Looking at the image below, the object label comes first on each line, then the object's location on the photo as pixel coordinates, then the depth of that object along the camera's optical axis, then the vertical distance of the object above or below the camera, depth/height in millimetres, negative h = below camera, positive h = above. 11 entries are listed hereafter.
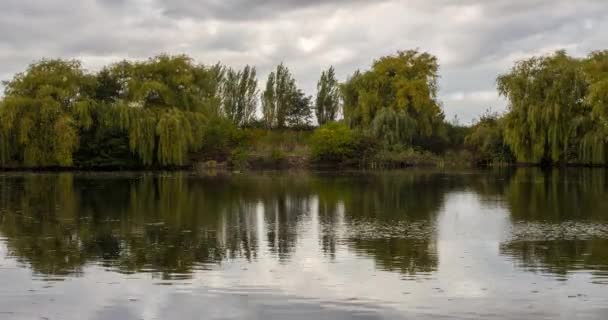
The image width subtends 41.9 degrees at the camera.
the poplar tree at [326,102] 89062 +6794
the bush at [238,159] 66250 +384
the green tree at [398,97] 68312 +5702
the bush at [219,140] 67625 +2128
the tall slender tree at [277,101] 87438 +6842
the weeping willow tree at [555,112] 59656 +3601
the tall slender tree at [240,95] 87625 +7632
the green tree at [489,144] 68125 +1363
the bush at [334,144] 68250 +1574
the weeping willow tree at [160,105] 60125 +4752
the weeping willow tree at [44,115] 56812 +3755
